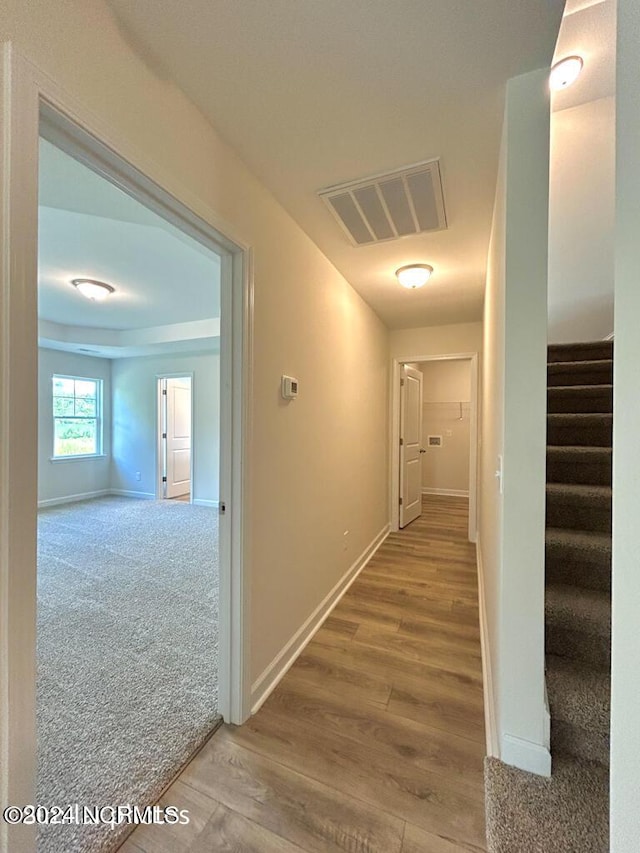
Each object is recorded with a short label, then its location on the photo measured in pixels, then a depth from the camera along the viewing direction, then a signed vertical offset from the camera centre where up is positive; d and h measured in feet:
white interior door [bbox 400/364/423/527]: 14.17 -0.74
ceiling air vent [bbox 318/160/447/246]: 5.41 +3.85
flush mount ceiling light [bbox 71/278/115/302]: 11.16 +4.55
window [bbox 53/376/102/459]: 17.95 +0.44
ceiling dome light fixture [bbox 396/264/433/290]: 8.29 +3.71
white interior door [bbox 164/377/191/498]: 20.21 -0.73
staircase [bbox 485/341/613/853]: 3.46 -3.11
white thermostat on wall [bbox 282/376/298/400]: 6.11 +0.69
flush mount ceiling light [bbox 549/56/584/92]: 5.83 +6.27
